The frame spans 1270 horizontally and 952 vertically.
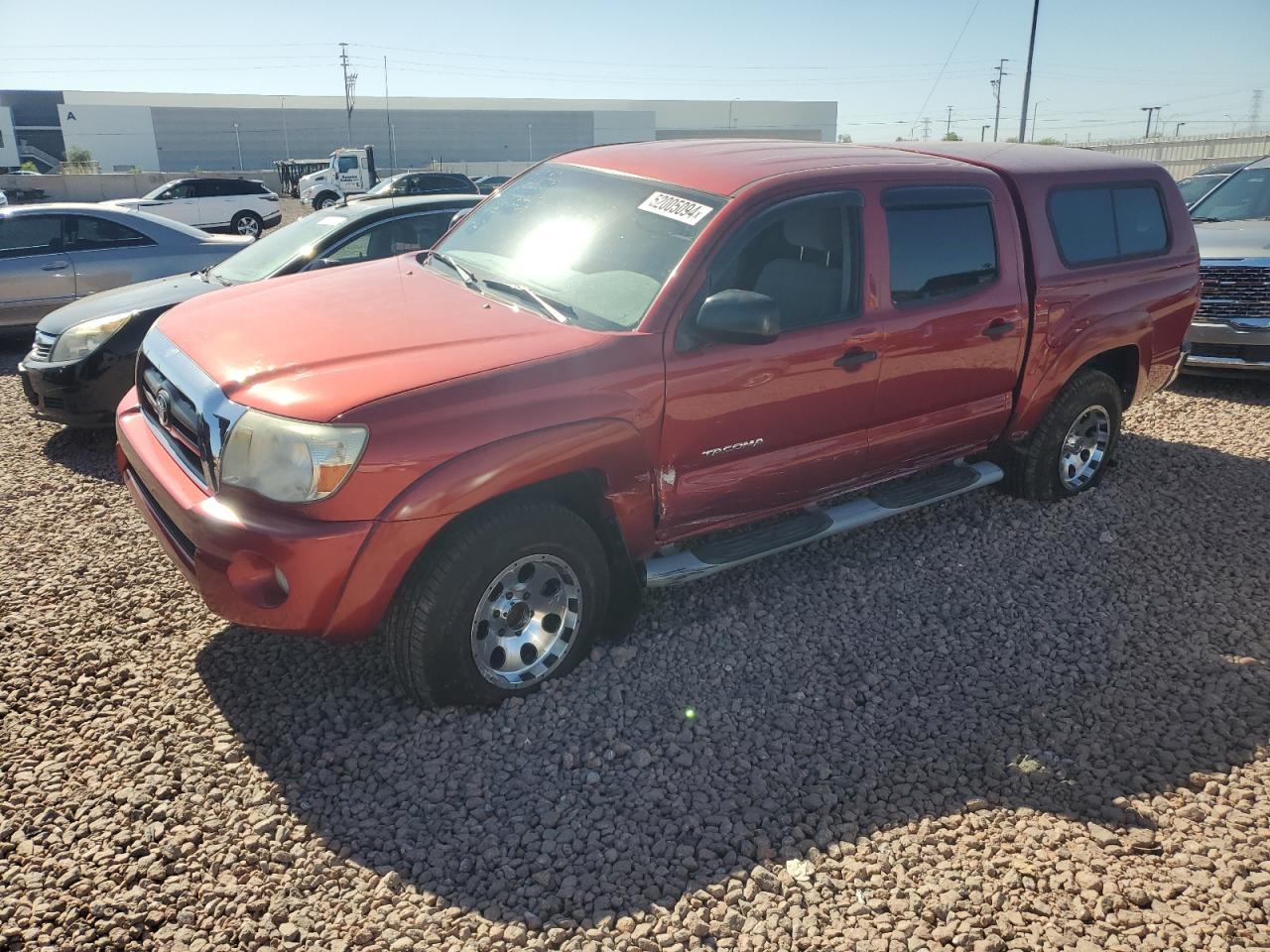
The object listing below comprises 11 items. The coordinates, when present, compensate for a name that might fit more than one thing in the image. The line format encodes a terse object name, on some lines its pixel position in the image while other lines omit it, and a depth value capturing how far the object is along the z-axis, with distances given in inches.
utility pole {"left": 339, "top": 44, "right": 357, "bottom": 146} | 2970.0
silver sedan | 333.4
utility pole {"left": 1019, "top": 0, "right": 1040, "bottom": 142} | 1149.1
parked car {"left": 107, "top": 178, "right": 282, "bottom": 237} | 947.3
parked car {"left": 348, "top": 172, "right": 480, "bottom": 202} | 1063.6
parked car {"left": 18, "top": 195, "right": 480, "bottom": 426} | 229.9
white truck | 1419.8
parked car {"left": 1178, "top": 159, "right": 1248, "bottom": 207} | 384.9
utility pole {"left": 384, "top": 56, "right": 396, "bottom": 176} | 2847.0
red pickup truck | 118.2
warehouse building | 2901.1
